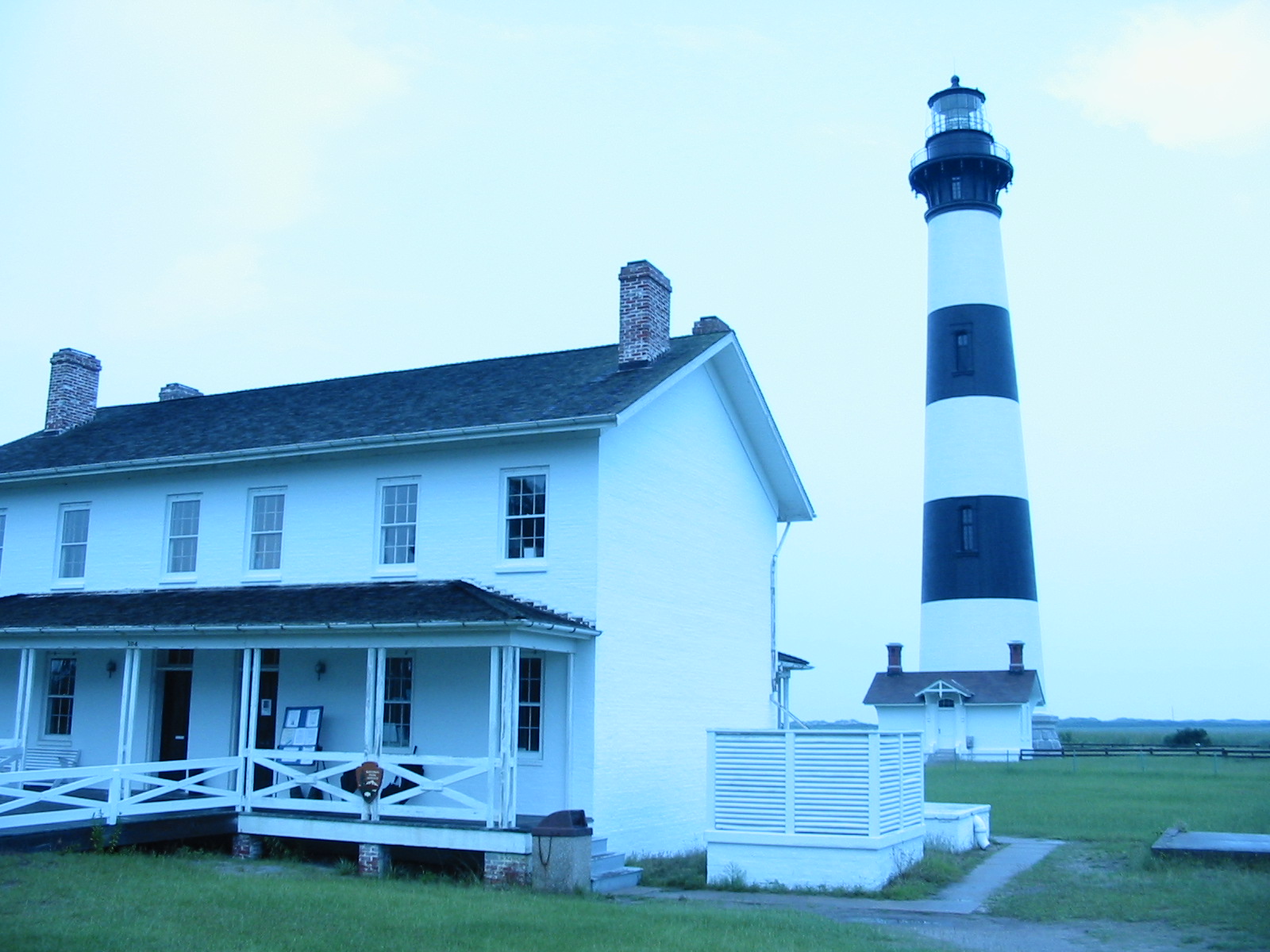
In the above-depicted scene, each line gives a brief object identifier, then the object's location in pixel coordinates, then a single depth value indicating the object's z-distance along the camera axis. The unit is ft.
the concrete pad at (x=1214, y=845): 52.75
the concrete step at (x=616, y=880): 49.08
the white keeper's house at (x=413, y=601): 54.49
